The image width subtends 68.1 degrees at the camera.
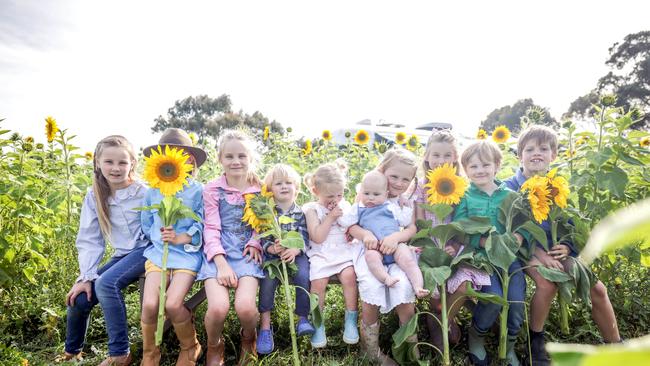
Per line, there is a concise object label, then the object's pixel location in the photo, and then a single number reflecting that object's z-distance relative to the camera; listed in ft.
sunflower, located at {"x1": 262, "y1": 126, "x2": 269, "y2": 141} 18.63
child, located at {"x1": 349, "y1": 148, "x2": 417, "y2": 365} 8.41
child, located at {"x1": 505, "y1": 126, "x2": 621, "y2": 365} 8.34
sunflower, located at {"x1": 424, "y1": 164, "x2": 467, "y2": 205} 8.12
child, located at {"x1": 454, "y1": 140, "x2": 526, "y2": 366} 8.41
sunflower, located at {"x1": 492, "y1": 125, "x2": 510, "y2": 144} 15.10
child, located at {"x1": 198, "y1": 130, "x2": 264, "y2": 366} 8.45
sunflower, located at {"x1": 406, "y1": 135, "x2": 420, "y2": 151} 16.26
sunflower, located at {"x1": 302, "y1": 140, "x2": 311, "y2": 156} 17.43
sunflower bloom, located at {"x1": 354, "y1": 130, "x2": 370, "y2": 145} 18.80
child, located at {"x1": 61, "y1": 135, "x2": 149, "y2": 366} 8.73
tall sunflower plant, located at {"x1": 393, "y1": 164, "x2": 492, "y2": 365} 7.81
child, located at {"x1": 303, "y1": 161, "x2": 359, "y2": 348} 8.79
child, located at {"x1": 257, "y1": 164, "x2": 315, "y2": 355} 8.62
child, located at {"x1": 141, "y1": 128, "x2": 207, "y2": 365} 8.34
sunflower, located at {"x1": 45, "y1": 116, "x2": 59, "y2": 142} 12.58
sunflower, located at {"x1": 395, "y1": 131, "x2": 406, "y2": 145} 18.03
